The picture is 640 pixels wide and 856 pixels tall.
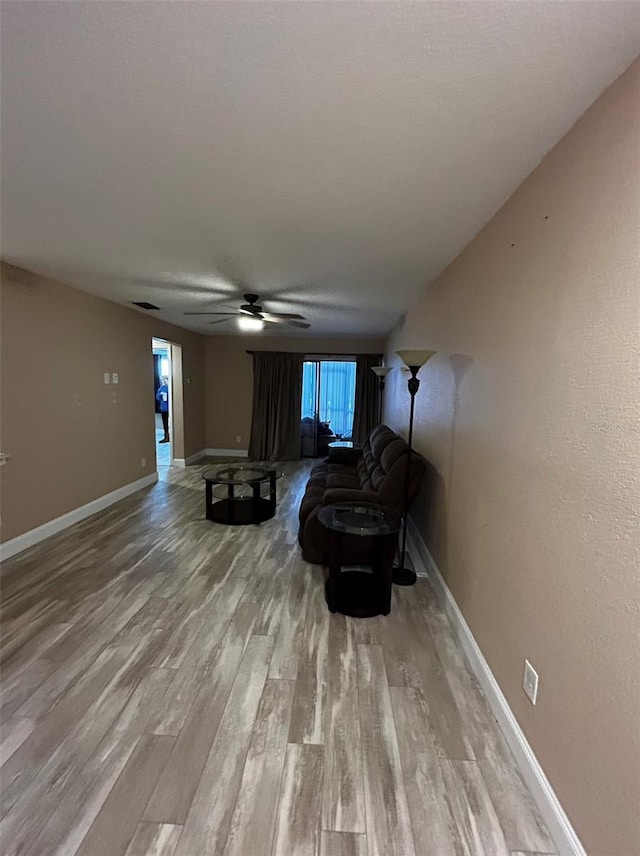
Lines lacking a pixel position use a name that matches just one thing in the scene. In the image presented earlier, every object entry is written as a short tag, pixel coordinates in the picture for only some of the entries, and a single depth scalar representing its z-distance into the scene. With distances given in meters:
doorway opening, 9.52
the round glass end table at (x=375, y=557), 2.46
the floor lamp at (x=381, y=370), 4.93
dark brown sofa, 3.08
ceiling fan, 3.70
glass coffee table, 4.10
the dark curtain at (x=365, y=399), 7.25
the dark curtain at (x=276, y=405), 7.27
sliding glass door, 7.52
